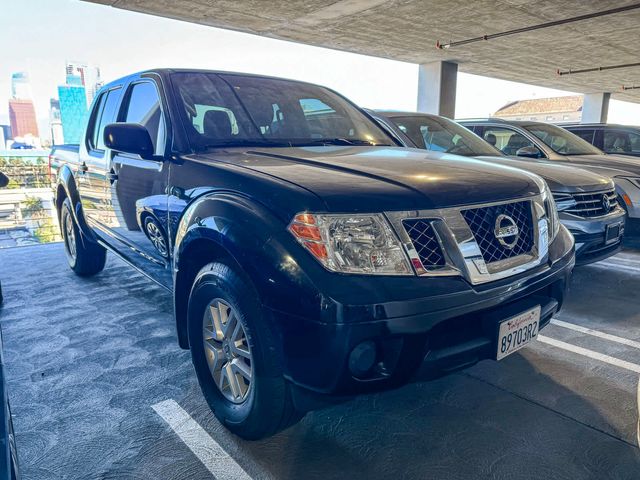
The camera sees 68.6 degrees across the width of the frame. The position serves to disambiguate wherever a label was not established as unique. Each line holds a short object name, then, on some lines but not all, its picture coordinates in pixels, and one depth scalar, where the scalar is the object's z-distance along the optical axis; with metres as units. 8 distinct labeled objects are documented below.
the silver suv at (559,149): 5.04
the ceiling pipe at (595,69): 15.04
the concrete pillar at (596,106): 21.95
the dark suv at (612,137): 7.04
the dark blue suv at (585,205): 3.76
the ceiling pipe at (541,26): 9.40
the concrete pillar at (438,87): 15.05
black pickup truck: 1.54
